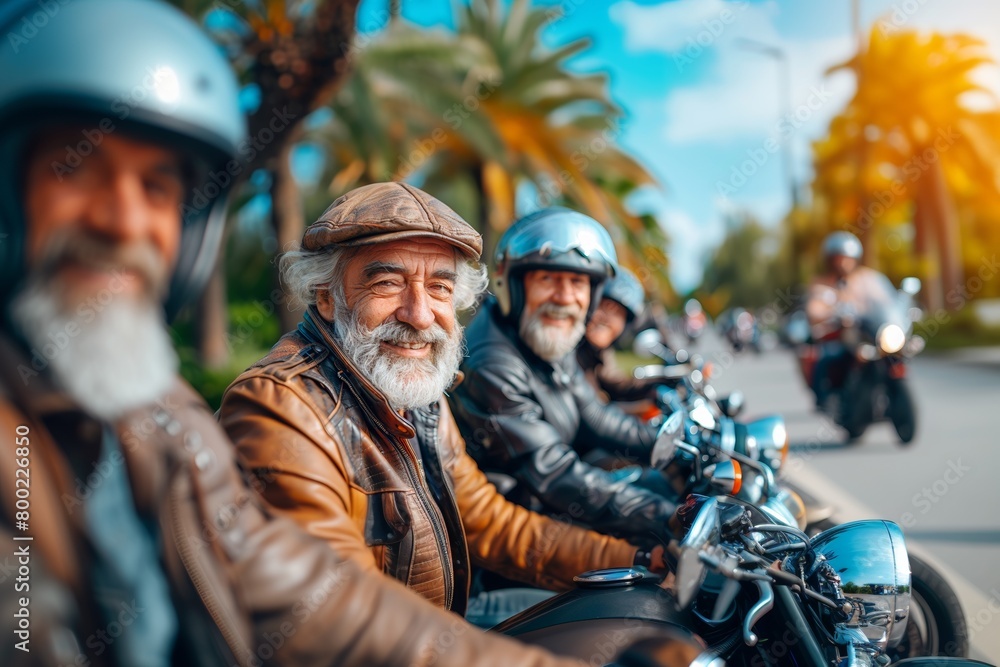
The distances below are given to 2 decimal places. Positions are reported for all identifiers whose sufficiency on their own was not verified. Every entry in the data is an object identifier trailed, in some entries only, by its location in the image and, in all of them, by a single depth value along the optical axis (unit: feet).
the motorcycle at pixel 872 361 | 25.81
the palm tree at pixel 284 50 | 18.79
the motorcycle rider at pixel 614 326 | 16.08
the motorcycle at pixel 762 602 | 5.31
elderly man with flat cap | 5.57
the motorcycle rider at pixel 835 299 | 27.45
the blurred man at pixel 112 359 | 3.20
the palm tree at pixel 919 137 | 80.28
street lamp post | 87.15
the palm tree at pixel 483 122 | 38.73
